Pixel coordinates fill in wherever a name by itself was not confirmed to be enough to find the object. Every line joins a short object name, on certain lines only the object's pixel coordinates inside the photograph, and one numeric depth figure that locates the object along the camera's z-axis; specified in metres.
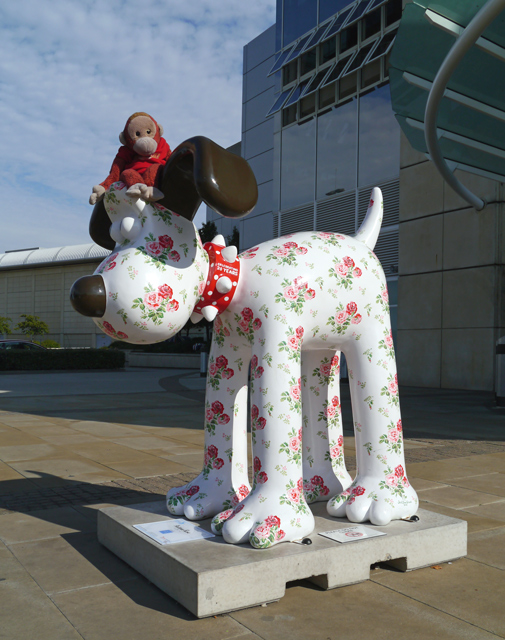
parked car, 26.24
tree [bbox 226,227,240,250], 29.23
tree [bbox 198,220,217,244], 28.81
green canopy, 8.21
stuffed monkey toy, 2.88
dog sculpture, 2.89
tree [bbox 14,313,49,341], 40.00
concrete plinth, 2.57
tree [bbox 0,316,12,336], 41.41
